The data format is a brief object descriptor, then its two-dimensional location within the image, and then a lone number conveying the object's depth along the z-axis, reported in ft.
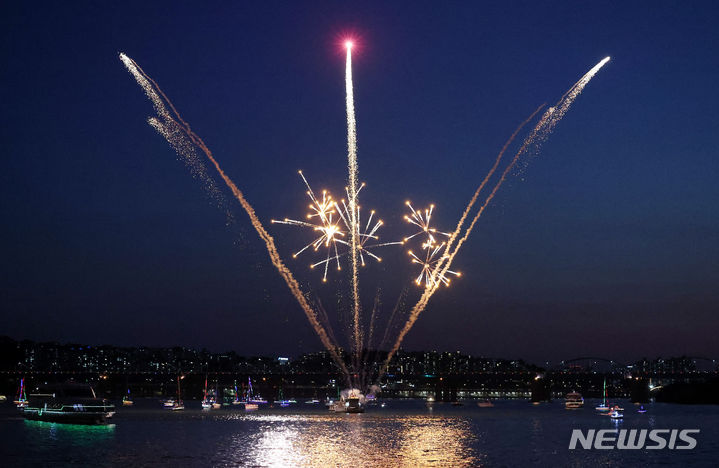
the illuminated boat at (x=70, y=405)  398.42
